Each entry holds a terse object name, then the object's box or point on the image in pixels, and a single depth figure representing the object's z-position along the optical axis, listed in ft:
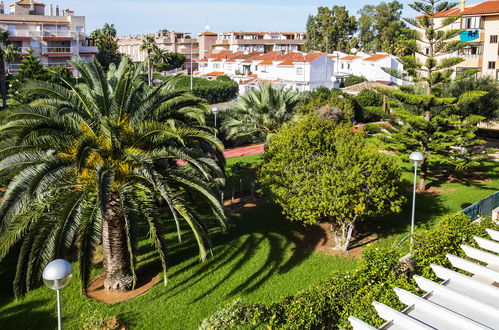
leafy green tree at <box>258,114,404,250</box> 42.42
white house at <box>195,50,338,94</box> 165.07
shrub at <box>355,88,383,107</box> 120.16
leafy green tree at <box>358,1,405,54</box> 285.72
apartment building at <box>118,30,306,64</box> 277.23
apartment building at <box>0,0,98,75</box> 184.44
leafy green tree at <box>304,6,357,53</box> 276.82
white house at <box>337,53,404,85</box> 193.06
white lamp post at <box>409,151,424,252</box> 40.13
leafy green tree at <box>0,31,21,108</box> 135.00
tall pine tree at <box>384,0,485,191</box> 61.05
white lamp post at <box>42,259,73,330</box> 20.68
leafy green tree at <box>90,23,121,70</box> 247.42
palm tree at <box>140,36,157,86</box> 195.52
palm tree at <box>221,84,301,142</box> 69.15
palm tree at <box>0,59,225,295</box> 31.14
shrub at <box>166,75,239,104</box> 167.02
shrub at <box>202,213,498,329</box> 25.53
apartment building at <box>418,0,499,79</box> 123.54
